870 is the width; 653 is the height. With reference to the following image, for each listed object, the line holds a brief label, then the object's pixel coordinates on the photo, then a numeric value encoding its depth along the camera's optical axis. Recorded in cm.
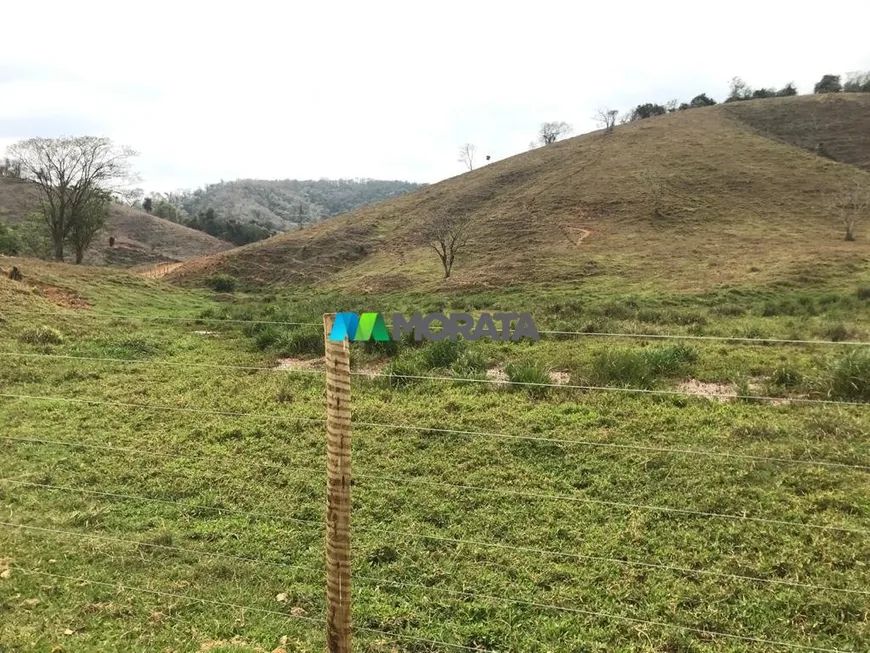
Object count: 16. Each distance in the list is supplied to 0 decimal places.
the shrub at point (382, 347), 1022
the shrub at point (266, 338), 1145
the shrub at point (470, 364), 842
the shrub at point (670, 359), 817
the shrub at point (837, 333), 1120
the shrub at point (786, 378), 750
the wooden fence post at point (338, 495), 189
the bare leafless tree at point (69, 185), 3244
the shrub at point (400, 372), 801
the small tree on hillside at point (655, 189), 3944
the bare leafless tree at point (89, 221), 3400
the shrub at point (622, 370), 751
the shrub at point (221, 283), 3634
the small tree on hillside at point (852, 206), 3064
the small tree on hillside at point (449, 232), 3424
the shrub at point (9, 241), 3516
